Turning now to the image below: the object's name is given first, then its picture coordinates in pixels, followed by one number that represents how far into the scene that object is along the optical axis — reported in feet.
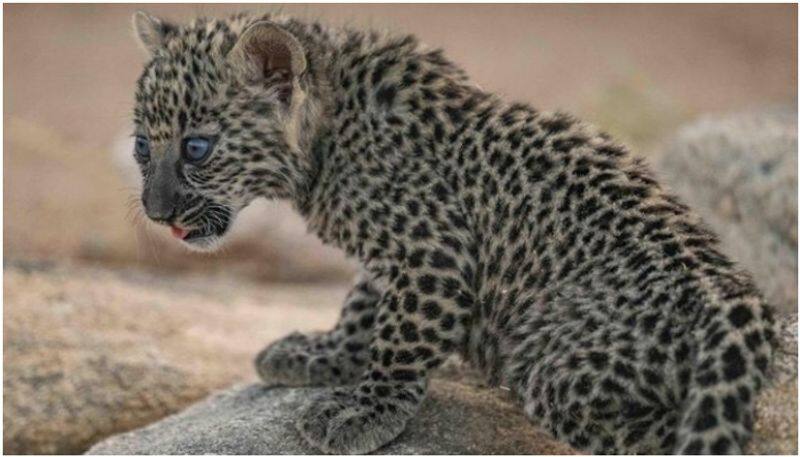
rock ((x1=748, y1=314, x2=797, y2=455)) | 30.83
